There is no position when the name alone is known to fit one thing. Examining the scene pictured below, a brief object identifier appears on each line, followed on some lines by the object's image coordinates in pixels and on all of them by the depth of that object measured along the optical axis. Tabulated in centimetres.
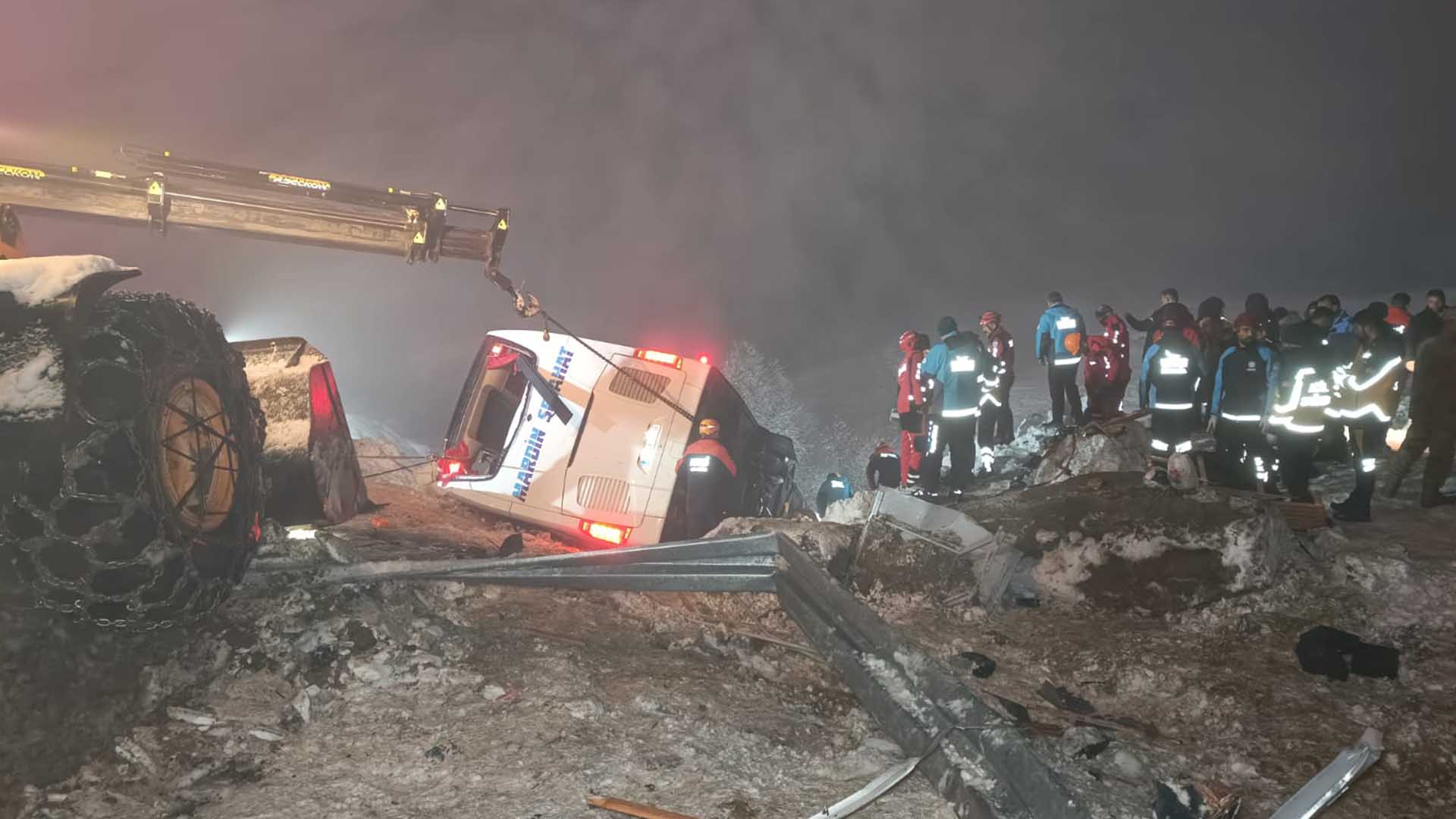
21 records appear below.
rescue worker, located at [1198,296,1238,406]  938
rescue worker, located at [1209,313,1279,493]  693
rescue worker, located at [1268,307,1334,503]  655
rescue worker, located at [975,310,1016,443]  1074
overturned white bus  701
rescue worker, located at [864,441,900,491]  1040
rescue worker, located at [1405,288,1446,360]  859
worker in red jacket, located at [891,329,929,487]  945
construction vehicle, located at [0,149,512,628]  258
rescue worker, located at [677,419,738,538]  675
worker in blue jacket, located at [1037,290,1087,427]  1041
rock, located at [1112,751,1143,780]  289
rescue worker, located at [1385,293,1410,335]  994
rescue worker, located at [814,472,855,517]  1097
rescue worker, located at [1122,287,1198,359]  898
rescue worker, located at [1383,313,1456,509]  606
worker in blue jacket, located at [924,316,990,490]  849
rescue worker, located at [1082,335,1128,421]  1022
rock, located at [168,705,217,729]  283
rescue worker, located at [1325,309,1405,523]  717
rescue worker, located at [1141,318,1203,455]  793
